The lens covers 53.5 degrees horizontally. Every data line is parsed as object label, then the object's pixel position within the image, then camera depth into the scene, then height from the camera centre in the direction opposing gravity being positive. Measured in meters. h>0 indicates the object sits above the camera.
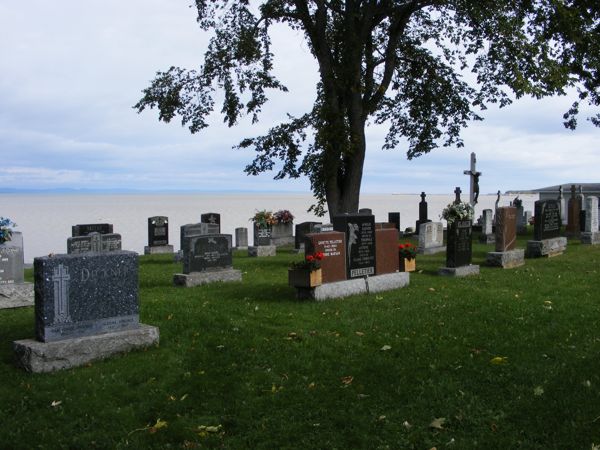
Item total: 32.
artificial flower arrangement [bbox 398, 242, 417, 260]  12.68 -0.42
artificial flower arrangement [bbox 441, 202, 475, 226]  13.96 +0.45
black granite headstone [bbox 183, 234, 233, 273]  13.11 -0.37
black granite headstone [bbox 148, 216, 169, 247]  22.33 +0.24
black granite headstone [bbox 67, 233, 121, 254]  15.36 -0.07
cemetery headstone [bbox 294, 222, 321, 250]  21.33 +0.17
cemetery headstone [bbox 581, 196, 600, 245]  19.33 +0.09
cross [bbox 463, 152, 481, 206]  26.61 +2.43
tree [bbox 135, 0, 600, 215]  17.88 +5.52
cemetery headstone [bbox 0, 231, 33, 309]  11.27 -0.71
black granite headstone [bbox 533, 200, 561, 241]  16.45 +0.28
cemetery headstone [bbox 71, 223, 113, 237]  18.36 +0.33
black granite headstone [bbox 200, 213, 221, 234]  23.28 +0.74
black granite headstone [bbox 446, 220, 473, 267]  13.77 -0.30
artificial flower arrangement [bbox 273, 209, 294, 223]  23.44 +0.76
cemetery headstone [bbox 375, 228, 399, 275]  11.87 -0.37
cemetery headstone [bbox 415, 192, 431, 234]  27.08 +0.93
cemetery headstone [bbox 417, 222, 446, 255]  18.88 -0.21
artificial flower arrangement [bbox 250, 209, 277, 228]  19.98 +0.56
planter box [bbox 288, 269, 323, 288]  10.48 -0.77
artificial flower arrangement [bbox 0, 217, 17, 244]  11.65 +0.23
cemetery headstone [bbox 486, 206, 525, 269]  14.91 -0.38
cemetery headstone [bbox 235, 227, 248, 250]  23.31 -0.07
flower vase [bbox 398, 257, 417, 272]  12.70 -0.70
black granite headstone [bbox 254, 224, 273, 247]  20.02 +0.02
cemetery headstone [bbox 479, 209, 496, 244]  22.42 +0.05
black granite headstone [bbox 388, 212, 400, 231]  26.42 +0.65
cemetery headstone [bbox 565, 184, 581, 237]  21.45 +0.37
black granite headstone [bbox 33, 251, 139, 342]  7.13 -0.68
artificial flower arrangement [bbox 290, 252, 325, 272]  10.42 -0.48
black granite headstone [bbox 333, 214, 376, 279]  11.34 -0.17
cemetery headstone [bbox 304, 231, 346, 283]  10.74 -0.30
